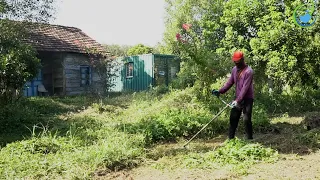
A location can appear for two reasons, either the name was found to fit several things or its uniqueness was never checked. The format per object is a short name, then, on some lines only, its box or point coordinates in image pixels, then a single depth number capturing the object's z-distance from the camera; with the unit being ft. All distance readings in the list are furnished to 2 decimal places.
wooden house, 54.29
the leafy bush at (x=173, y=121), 22.04
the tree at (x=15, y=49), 27.20
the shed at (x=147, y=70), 62.39
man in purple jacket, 19.39
